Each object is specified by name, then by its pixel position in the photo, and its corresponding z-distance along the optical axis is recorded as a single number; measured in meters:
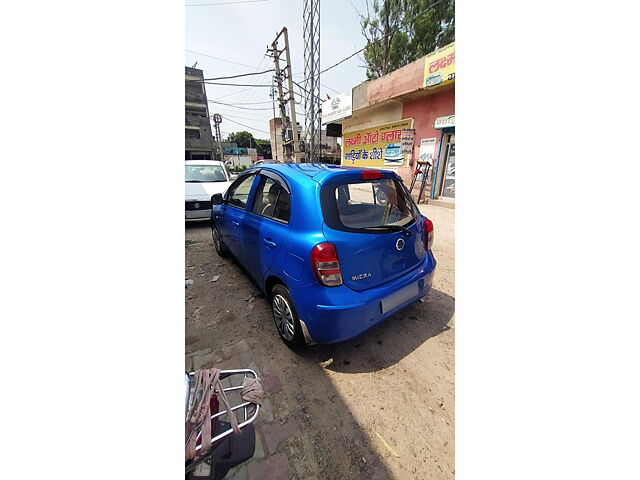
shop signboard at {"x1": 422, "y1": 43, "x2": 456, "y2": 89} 7.41
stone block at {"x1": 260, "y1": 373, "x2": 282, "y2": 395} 1.77
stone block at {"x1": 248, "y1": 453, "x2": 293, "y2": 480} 1.28
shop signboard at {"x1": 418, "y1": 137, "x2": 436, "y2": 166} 9.03
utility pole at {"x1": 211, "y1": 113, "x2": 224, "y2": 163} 31.55
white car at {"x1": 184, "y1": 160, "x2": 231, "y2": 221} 5.75
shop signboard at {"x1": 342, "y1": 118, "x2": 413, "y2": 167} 10.34
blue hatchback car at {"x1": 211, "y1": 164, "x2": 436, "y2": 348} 1.75
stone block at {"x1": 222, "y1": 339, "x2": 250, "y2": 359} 2.11
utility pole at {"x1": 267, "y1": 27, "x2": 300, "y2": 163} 14.68
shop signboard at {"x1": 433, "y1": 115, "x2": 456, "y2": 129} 8.07
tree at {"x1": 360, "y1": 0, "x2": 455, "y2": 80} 13.62
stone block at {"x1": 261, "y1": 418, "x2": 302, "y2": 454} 1.43
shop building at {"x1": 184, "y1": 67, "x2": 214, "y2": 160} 31.27
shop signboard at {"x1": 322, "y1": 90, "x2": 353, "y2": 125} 12.48
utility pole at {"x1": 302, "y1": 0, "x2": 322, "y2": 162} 12.88
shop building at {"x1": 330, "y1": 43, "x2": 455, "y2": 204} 8.13
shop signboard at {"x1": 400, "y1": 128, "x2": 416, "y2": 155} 9.79
